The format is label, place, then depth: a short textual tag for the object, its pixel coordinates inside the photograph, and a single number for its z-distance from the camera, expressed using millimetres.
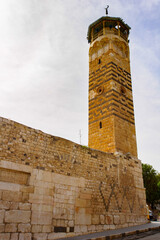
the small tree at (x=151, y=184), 23000
